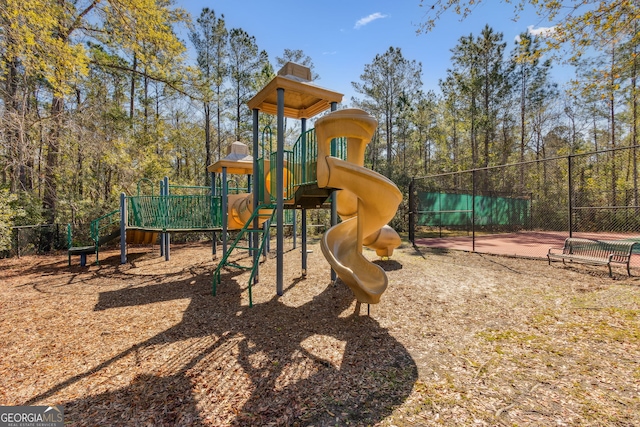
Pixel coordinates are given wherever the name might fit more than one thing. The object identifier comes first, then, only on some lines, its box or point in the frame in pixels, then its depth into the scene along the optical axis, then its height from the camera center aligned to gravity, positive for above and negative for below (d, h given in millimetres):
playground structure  4633 +487
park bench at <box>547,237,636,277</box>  6745 -905
